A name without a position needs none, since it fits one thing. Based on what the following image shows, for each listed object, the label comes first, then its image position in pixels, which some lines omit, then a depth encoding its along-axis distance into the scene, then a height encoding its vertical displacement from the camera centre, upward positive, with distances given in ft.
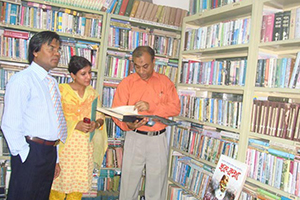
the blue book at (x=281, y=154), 5.67 -1.43
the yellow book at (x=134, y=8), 10.25 +3.05
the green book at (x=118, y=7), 10.02 +2.95
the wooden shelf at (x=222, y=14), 7.14 +2.41
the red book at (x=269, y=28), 6.23 +1.61
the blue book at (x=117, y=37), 10.18 +1.79
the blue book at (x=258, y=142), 6.26 -1.30
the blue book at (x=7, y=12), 8.80 +2.14
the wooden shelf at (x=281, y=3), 6.25 +2.29
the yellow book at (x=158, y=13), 10.66 +3.03
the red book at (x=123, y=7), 10.08 +3.00
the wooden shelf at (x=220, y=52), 7.32 +1.22
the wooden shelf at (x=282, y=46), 5.75 +1.16
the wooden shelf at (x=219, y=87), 7.07 +0.03
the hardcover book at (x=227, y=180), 6.12 -2.33
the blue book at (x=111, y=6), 9.95 +2.97
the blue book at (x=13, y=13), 8.87 +2.13
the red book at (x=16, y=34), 8.92 +1.43
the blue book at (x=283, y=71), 5.91 +0.51
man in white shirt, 5.14 -1.08
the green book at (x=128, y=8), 10.17 +3.02
